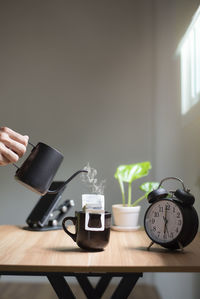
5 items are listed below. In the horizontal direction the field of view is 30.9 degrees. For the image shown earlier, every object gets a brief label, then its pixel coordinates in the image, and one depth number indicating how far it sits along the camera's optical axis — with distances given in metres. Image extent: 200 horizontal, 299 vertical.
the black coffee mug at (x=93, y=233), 1.14
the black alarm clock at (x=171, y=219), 1.12
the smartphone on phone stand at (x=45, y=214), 1.77
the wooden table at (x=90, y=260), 0.95
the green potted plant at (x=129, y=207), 1.78
